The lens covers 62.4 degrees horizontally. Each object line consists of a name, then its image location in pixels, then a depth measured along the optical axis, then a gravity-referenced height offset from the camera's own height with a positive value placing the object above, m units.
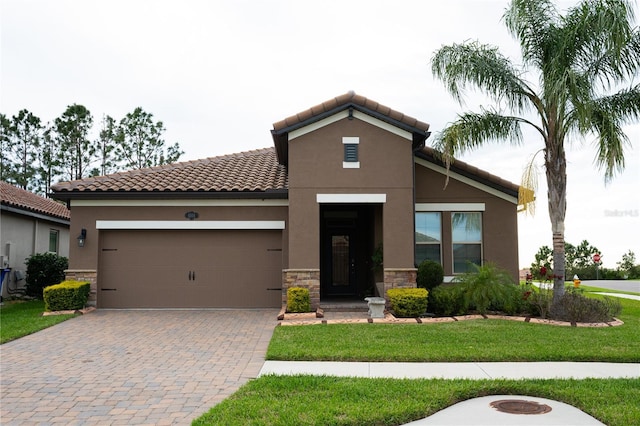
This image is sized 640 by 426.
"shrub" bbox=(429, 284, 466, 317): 12.80 -1.24
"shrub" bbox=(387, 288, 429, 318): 12.54 -1.27
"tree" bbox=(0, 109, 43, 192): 32.53 +6.56
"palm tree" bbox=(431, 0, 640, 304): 11.71 +4.05
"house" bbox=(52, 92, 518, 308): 13.63 +0.95
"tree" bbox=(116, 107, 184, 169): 35.09 +7.43
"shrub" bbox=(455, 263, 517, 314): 12.44 -0.93
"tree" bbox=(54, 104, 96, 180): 32.84 +6.93
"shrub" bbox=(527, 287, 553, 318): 12.46 -1.25
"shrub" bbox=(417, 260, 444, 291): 14.05 -0.68
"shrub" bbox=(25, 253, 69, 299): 18.42 -0.77
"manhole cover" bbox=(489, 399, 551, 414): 5.96 -1.81
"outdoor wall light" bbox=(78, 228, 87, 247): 14.66 +0.38
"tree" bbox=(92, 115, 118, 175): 34.31 +6.92
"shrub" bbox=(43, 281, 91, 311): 13.66 -1.19
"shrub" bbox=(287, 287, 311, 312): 12.89 -1.21
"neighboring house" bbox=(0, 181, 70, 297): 17.91 +0.76
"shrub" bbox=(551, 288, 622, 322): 11.78 -1.34
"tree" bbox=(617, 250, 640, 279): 37.72 -1.17
